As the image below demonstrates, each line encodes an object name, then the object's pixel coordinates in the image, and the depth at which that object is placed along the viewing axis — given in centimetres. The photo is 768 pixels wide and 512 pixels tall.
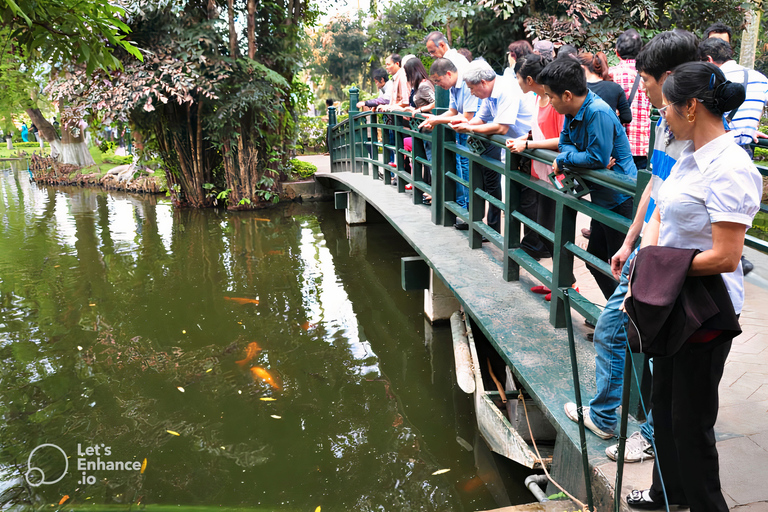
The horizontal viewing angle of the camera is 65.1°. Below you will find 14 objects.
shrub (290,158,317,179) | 1400
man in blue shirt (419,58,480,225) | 494
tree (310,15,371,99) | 3025
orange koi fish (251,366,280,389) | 479
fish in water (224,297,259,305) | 670
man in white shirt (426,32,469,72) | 561
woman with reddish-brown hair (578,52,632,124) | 392
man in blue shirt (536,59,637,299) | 285
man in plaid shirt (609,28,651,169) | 416
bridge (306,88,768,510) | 246
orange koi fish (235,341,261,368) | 518
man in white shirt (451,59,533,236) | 420
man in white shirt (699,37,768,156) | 275
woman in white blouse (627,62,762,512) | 166
